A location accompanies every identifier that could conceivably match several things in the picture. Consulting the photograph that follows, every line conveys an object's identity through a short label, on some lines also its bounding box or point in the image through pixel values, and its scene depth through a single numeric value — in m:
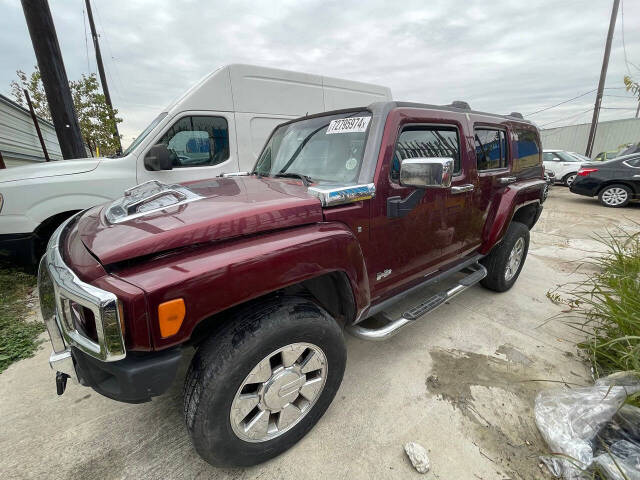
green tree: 11.94
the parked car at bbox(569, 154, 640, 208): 8.12
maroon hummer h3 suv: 1.16
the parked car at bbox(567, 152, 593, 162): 12.17
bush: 2.01
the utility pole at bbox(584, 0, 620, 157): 14.20
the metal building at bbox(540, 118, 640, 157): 18.42
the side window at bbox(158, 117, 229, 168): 4.14
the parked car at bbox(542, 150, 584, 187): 11.88
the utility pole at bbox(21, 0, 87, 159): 4.95
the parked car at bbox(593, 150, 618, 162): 12.79
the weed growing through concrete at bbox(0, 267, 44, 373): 2.51
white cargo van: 3.16
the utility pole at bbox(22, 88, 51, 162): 9.12
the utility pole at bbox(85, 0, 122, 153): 13.66
